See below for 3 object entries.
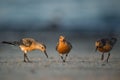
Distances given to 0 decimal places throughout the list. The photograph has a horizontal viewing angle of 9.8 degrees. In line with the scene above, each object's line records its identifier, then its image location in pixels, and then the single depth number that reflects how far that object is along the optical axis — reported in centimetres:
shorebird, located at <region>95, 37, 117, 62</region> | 2030
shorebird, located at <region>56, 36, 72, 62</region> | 2016
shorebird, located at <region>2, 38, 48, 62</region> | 2058
